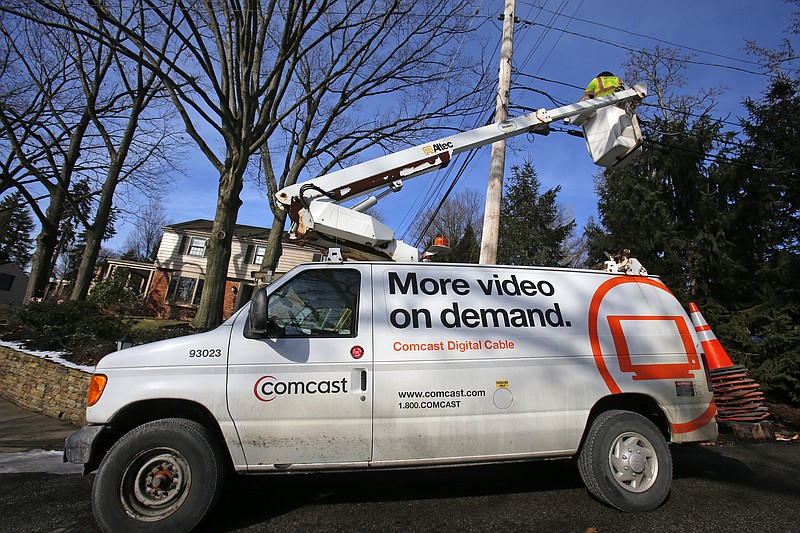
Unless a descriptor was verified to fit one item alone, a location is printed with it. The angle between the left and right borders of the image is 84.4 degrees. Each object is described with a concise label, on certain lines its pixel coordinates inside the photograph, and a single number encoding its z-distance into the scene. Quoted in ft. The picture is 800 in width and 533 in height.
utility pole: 25.61
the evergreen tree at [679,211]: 31.48
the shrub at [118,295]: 72.80
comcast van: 10.44
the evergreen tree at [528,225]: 75.66
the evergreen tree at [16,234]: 152.46
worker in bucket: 22.38
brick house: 87.15
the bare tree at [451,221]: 123.65
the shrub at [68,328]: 26.03
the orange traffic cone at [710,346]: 14.47
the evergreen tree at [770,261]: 27.25
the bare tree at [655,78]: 61.01
